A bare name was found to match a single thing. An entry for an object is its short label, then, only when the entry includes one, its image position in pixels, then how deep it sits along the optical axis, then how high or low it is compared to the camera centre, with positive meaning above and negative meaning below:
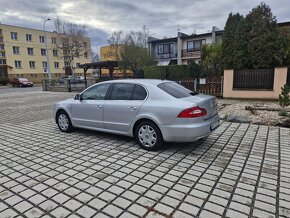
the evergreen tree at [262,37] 10.08 +1.85
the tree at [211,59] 13.04 +1.12
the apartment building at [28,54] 42.16 +5.53
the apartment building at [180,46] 31.19 +5.03
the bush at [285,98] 6.23 -0.68
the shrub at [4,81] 36.94 -0.02
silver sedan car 3.92 -0.68
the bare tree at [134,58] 23.52 +2.26
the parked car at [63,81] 20.75 -0.14
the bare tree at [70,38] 37.59 +7.56
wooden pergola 19.07 +1.27
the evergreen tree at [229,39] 11.20 +2.00
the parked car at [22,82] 31.98 -0.24
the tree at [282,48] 9.96 +1.28
